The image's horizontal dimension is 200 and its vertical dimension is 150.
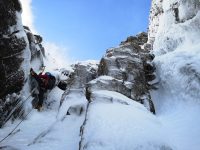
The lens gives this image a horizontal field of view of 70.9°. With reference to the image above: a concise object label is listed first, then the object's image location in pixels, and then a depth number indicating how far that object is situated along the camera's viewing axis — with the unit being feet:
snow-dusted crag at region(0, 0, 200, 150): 16.72
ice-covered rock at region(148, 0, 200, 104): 23.66
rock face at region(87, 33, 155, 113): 25.65
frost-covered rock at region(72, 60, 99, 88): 35.96
